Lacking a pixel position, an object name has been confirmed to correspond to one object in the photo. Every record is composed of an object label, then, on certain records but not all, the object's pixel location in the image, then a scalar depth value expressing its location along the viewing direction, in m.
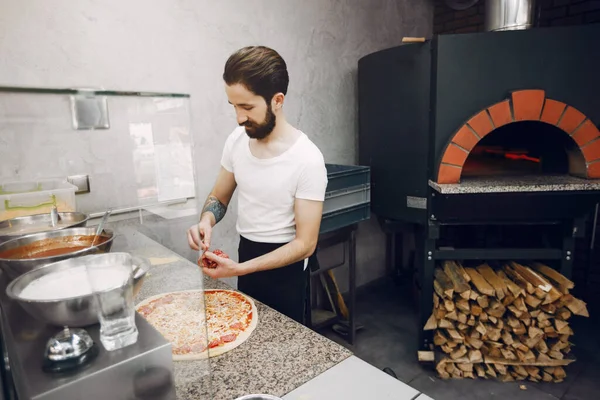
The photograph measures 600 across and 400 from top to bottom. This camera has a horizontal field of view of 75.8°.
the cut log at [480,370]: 2.53
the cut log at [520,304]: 2.42
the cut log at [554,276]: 2.41
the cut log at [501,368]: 2.50
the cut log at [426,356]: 2.65
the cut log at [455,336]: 2.51
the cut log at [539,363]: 2.45
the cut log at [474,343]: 2.51
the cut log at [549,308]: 2.42
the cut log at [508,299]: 2.44
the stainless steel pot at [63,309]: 0.63
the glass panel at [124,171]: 0.95
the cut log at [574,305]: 2.40
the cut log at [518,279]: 2.41
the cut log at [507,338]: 2.48
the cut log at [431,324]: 2.59
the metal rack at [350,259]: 2.85
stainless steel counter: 0.55
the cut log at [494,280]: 2.42
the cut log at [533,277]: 2.39
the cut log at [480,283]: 2.42
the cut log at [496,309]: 2.45
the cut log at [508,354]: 2.49
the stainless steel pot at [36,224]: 1.19
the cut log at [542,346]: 2.48
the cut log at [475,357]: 2.51
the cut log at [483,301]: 2.44
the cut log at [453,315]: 2.49
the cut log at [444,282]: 2.47
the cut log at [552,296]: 2.37
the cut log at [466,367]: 2.54
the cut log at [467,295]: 2.43
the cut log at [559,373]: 2.47
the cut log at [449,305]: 2.48
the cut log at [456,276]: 2.47
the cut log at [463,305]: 2.46
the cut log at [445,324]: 2.52
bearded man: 1.57
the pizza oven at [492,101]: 2.37
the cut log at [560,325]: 2.44
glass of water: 0.62
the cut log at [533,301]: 2.39
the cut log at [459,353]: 2.53
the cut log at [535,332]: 2.44
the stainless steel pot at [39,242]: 0.89
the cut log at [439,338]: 2.57
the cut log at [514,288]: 2.41
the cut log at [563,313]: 2.43
